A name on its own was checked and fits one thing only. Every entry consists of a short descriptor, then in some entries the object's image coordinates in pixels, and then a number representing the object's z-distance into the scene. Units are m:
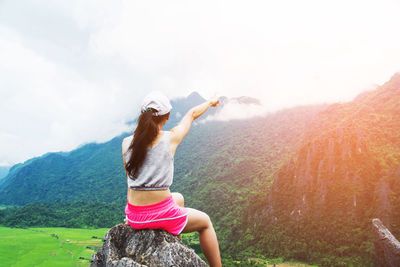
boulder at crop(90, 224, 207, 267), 2.61
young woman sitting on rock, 2.59
